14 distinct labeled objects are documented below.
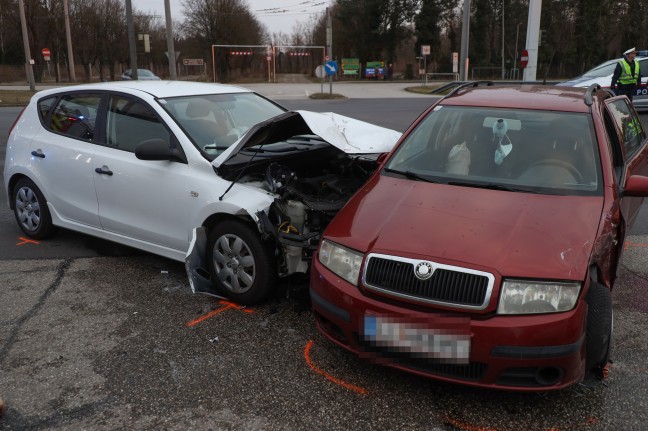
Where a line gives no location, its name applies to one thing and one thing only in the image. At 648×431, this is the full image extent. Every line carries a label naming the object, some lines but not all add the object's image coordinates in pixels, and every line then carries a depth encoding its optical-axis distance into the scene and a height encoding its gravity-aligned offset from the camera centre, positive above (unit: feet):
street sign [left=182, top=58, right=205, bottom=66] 154.76 +4.16
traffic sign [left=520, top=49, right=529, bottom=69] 64.54 +1.77
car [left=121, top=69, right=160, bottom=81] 96.55 +0.44
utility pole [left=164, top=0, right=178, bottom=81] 80.33 +6.02
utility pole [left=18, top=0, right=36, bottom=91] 94.99 +4.26
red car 8.82 -2.96
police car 51.62 -0.36
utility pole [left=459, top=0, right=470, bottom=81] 76.69 +4.27
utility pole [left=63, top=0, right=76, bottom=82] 139.24 +6.95
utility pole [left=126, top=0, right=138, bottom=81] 72.12 +4.87
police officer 43.55 -0.08
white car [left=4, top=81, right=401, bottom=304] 13.29 -2.53
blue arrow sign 83.46 +1.32
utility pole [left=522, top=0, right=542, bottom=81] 64.95 +4.48
